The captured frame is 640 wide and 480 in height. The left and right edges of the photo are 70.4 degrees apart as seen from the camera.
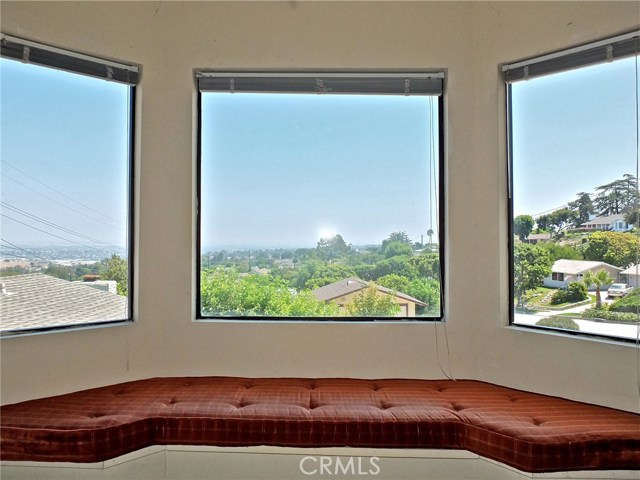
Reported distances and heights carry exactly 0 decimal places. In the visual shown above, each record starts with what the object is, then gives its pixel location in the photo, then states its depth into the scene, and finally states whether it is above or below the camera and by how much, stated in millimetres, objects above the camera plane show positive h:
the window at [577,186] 2242 +345
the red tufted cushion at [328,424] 1787 -733
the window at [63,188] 2352 +353
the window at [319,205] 2760 +287
